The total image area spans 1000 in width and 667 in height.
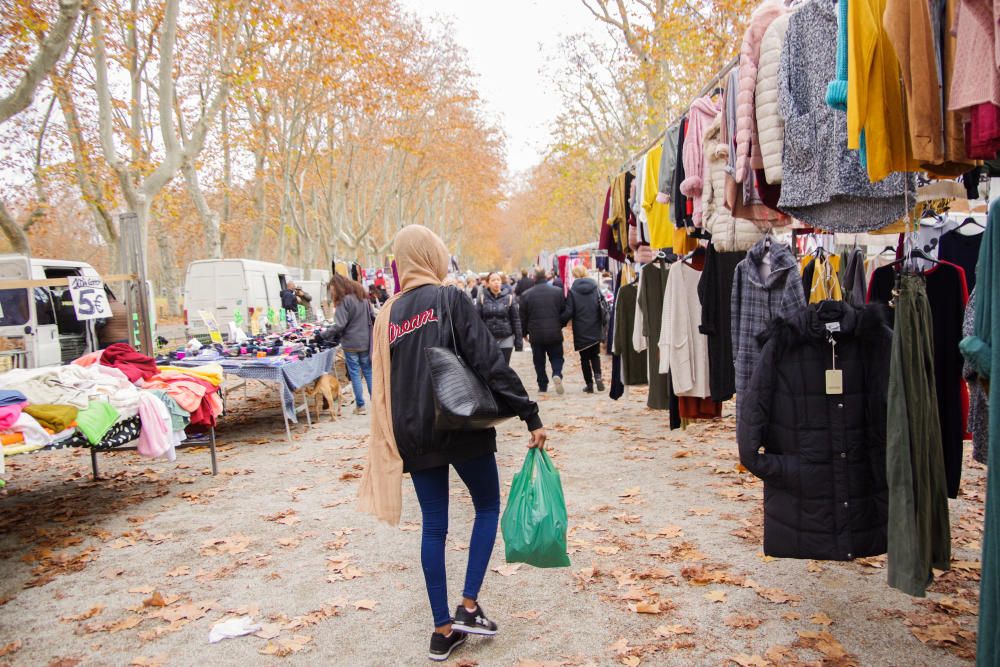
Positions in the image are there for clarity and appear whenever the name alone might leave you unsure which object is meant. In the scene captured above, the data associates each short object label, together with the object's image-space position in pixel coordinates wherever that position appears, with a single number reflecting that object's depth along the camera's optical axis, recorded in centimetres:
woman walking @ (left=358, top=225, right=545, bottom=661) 309
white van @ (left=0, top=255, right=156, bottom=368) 1150
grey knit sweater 293
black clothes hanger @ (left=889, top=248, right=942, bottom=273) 315
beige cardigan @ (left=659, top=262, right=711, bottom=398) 534
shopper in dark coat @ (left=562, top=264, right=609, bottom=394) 1062
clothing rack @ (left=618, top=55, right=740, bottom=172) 411
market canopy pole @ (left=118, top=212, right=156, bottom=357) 854
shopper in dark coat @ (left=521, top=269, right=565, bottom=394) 1080
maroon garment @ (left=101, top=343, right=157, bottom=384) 628
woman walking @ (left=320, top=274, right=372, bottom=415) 940
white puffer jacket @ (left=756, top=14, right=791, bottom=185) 323
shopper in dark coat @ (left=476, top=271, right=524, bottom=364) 1043
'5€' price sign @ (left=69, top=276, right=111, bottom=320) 859
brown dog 969
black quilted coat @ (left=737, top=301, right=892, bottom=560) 313
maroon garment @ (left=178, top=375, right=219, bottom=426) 650
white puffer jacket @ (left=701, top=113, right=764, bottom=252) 436
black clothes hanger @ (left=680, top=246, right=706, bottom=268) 538
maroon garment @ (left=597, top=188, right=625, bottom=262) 768
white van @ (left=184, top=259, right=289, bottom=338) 1760
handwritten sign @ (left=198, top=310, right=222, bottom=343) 994
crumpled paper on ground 367
